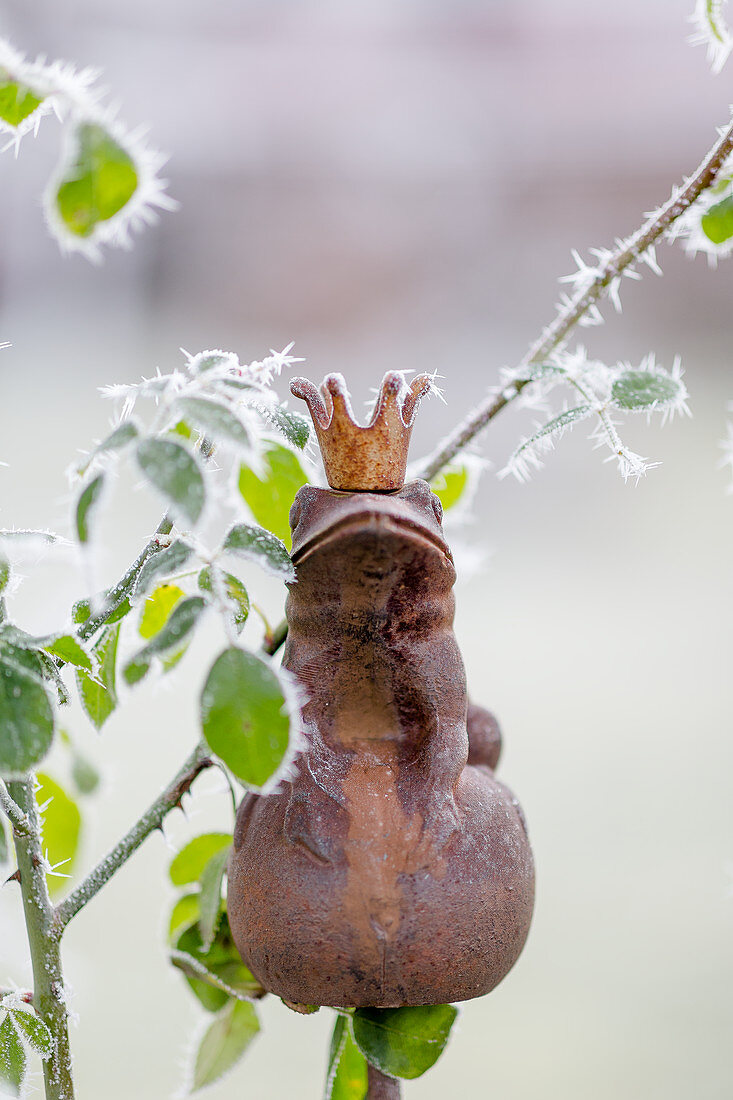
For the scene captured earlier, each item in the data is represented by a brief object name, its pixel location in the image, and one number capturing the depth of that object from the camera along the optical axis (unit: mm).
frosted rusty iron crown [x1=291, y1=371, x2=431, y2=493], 1303
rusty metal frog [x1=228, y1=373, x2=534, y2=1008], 1286
